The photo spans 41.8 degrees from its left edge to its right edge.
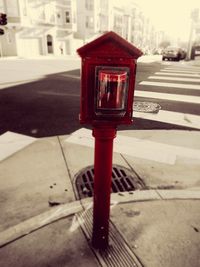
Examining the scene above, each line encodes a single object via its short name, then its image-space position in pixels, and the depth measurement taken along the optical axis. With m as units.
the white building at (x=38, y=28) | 31.73
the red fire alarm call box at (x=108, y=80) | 1.51
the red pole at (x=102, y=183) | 1.73
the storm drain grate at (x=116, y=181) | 2.87
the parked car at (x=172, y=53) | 22.43
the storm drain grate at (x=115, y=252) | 1.93
